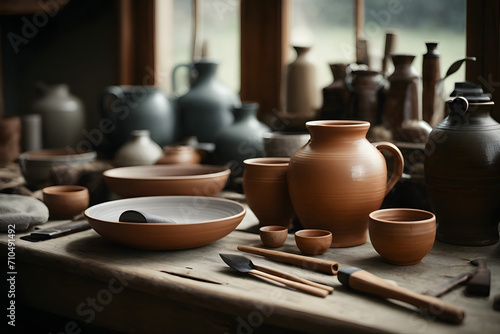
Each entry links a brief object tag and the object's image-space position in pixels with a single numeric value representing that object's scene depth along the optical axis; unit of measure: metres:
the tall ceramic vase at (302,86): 1.76
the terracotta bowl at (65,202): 1.46
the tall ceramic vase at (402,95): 1.45
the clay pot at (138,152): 1.83
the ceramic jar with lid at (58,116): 2.26
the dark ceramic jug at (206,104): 1.95
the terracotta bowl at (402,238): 1.02
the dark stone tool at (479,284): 0.90
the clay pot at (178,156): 1.72
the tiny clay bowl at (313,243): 1.13
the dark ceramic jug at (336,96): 1.59
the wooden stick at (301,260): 1.03
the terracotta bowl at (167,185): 1.47
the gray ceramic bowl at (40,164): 1.72
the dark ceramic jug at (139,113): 1.99
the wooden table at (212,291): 0.84
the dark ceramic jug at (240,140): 1.74
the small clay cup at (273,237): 1.20
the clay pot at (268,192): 1.30
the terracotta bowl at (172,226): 1.11
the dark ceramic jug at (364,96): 1.54
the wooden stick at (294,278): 0.94
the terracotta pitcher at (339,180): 1.16
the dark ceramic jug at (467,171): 1.15
